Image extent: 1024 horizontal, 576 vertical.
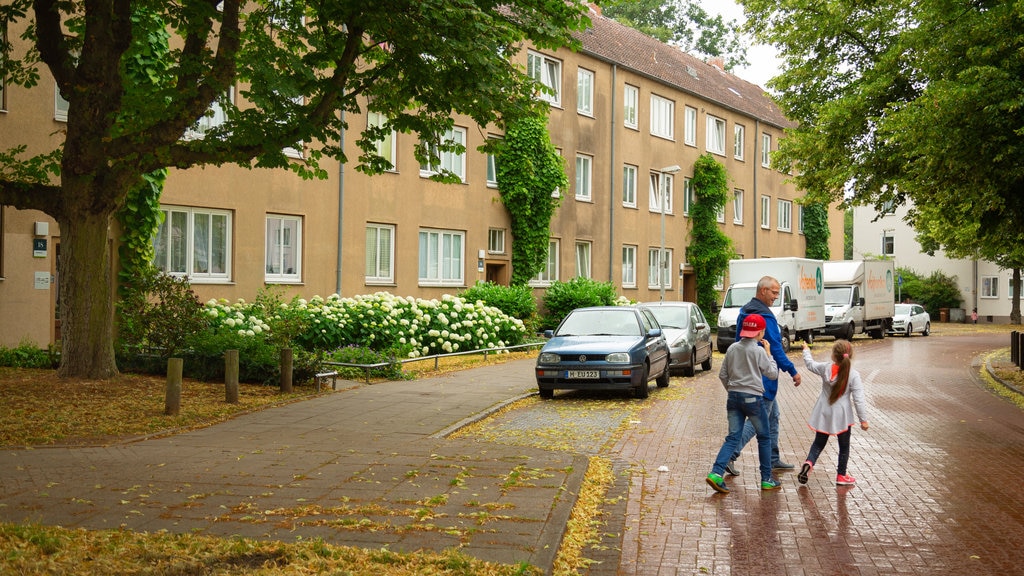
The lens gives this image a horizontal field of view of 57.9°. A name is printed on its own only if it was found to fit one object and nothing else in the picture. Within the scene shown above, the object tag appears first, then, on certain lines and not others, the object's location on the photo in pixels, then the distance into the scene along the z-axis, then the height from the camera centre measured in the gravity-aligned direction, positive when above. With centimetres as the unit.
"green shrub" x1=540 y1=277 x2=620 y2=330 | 2927 +19
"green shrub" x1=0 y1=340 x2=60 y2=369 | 1616 -104
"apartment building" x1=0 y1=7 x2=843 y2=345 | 1875 +282
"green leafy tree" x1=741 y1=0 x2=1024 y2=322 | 1478 +374
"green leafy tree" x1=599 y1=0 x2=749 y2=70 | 6006 +1822
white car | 4138 -70
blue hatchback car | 1474 -87
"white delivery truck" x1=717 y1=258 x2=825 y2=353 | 2681 +28
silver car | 1905 -65
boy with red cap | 819 -75
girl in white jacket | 848 -92
